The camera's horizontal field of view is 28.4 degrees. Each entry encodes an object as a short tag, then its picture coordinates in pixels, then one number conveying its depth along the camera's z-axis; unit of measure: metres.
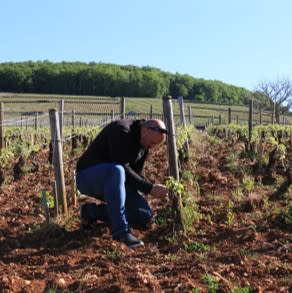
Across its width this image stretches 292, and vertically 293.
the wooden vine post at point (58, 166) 5.38
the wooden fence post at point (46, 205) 5.06
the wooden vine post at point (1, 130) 11.57
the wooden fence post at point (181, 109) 11.13
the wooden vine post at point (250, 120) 11.24
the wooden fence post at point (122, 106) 10.88
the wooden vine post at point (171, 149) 4.96
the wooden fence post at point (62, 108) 10.79
